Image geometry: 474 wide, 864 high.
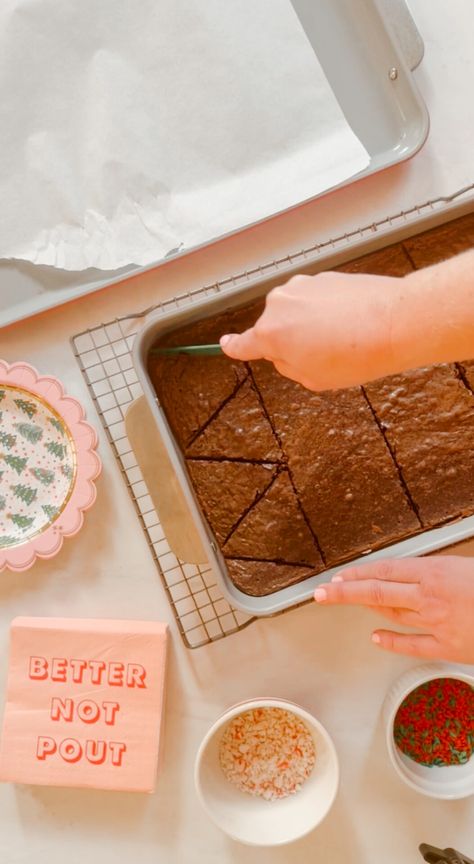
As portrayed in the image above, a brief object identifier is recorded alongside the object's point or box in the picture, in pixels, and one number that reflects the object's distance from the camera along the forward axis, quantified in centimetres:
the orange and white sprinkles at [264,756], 96
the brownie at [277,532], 93
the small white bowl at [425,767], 92
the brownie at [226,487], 93
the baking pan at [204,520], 88
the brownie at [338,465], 93
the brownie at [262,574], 93
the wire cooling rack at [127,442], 97
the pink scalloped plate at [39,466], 96
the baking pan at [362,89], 96
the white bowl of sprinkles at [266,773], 94
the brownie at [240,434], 94
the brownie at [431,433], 93
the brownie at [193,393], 94
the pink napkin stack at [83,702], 96
